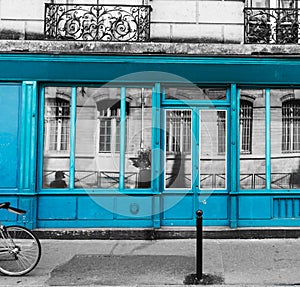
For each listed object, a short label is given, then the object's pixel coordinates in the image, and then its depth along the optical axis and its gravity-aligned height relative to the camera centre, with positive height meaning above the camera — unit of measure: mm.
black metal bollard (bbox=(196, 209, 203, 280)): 4715 -1201
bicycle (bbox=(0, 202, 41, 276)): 4871 -1269
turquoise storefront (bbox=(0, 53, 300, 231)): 7113 +330
